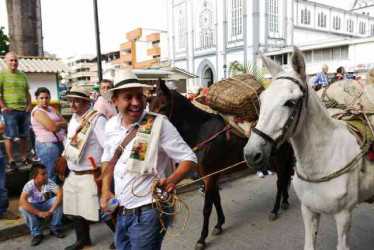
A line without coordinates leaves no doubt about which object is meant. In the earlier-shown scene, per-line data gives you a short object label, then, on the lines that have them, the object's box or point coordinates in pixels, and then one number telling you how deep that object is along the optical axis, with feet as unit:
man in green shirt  15.51
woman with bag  12.03
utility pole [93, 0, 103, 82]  22.69
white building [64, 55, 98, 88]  273.75
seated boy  11.91
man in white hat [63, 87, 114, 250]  9.66
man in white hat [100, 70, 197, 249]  6.07
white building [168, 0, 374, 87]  110.63
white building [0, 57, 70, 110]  23.06
